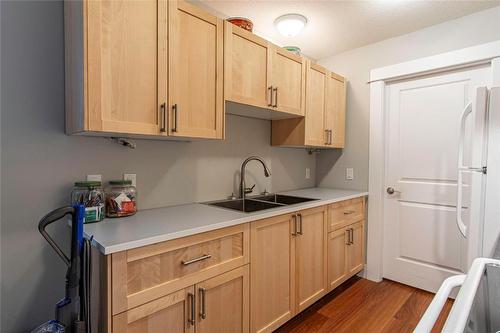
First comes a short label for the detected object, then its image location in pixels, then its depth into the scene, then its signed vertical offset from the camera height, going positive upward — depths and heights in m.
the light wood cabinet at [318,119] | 2.30 +0.39
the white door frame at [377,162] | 2.51 -0.02
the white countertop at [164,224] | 1.05 -0.33
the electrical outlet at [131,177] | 1.58 -0.12
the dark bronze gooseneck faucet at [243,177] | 2.13 -0.15
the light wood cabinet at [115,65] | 1.15 +0.43
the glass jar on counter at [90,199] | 1.31 -0.21
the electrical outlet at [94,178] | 1.45 -0.12
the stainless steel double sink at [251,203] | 2.05 -0.36
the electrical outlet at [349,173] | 2.78 -0.14
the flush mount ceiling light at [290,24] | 2.04 +1.07
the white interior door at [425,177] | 2.21 -0.14
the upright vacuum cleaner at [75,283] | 1.03 -0.50
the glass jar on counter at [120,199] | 1.42 -0.23
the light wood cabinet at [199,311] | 1.09 -0.70
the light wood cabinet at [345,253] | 2.18 -0.83
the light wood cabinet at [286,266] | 1.57 -0.71
